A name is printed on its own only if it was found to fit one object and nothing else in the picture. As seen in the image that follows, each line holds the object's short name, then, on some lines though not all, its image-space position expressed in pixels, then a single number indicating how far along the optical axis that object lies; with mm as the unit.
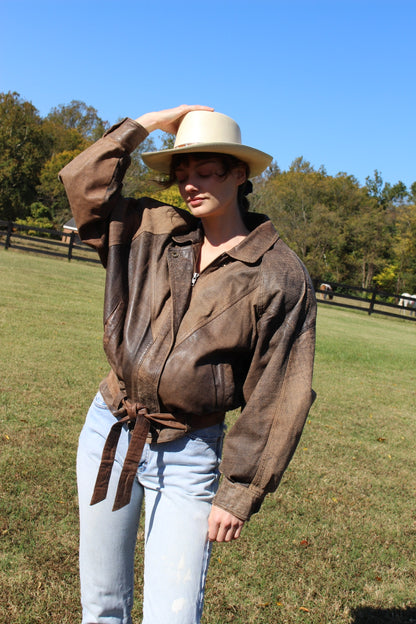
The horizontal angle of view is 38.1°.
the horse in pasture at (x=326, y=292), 27819
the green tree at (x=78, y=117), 86375
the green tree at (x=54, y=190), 58781
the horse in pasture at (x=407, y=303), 48719
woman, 2014
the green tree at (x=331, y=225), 54906
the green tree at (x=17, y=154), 53062
